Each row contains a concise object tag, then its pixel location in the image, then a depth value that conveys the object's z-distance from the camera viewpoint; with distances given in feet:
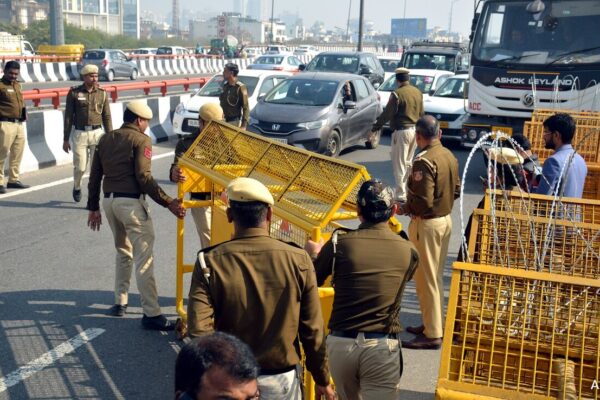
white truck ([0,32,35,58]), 134.31
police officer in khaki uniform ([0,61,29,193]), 35.55
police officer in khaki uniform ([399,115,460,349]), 19.72
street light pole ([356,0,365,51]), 135.13
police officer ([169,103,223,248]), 22.12
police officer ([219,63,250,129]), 40.93
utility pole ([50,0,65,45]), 123.24
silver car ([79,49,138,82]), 122.42
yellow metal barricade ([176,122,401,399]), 16.01
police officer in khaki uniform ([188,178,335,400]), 11.36
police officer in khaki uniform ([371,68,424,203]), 39.22
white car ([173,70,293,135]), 52.90
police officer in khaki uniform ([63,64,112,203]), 33.94
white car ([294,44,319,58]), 164.86
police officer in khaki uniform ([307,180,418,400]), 13.05
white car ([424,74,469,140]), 55.83
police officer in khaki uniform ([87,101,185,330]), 20.77
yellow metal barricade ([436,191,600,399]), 9.33
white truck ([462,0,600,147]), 42.91
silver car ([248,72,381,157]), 46.60
